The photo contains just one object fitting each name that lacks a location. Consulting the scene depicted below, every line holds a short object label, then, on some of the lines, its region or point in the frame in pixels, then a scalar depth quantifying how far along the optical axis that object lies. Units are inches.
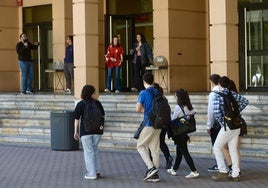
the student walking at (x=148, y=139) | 433.4
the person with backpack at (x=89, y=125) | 445.1
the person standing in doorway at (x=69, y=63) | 840.9
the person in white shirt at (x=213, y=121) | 442.6
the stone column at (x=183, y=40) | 796.0
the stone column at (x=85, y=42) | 669.3
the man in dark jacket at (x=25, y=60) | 830.5
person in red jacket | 817.5
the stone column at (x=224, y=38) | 581.3
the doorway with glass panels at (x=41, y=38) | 994.7
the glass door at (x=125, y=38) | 891.4
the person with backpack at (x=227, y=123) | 419.8
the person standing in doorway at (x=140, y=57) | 795.4
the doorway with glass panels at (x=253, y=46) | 809.5
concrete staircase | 549.0
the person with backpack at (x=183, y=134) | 442.7
